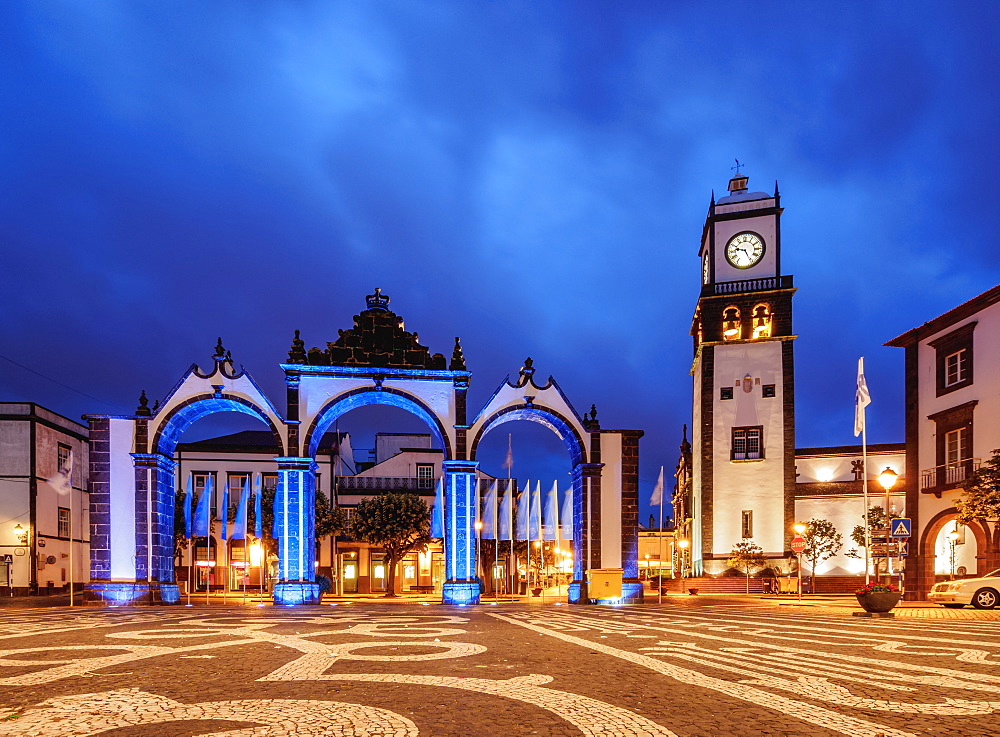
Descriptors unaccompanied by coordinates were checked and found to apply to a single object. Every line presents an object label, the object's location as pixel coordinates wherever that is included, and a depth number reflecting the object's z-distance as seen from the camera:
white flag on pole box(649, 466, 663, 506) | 35.81
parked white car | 23.41
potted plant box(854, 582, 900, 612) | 22.19
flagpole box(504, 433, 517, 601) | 32.47
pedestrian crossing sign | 22.94
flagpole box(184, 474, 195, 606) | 31.80
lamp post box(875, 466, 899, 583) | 23.83
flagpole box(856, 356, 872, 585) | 26.23
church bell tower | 53.41
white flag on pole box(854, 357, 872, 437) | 26.25
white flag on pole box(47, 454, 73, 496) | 46.41
